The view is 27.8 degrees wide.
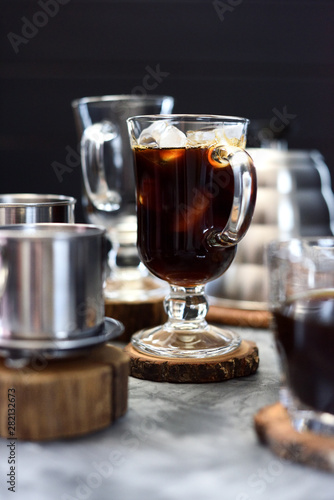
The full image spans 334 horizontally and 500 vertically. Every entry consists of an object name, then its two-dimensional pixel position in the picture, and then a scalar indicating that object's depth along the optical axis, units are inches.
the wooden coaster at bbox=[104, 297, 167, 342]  36.4
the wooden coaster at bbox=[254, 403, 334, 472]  20.2
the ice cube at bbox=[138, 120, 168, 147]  29.6
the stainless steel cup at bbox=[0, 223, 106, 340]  23.0
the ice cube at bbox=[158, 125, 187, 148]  29.4
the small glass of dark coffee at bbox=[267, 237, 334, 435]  21.5
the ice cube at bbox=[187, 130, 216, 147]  29.5
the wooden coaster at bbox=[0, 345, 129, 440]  22.3
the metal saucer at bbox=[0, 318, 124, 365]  22.7
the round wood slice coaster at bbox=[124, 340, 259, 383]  28.8
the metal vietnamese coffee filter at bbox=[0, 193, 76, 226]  30.3
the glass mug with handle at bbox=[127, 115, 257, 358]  29.3
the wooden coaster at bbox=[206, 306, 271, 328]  37.7
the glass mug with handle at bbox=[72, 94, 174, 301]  38.5
